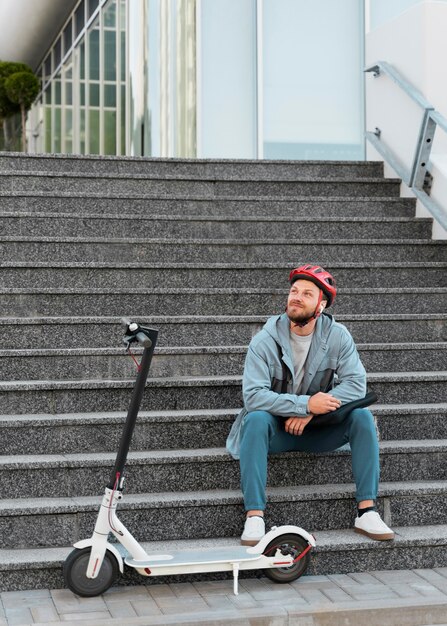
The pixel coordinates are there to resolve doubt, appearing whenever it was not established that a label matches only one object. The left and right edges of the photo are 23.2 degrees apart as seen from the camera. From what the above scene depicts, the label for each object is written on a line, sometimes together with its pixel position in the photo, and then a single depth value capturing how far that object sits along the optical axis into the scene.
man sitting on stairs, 4.94
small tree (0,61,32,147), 19.81
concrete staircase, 5.07
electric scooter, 4.40
